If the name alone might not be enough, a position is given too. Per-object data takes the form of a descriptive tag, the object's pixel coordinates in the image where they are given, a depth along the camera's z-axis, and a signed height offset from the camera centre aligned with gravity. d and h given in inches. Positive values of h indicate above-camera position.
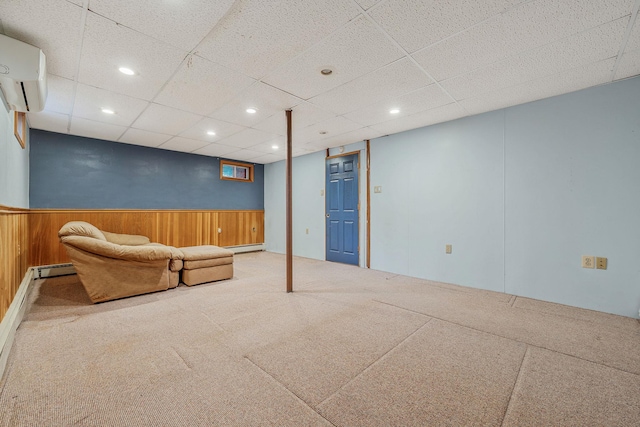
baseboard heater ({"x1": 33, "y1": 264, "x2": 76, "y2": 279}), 158.1 -33.5
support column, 132.8 -0.2
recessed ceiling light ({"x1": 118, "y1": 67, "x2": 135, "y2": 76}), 95.5 +53.7
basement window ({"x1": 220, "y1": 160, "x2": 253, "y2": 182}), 254.1 +45.5
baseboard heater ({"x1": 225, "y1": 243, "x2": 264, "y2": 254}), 258.8 -33.1
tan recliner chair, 110.3 -22.4
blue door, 200.5 +5.0
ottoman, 141.6 -27.7
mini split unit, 75.2 +43.3
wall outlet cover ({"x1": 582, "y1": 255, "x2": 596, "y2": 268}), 109.8 -19.7
